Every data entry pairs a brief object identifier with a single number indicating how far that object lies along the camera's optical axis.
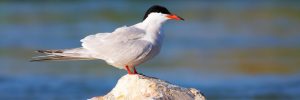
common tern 14.65
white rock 13.36
